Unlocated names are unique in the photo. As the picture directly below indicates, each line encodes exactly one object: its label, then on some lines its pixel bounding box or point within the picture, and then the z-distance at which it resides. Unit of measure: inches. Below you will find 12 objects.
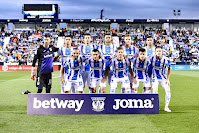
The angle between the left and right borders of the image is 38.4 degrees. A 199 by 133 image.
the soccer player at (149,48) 365.7
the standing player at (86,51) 377.5
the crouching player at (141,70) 342.6
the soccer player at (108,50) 370.3
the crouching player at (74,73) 334.3
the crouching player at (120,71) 340.5
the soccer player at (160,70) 337.1
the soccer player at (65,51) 377.4
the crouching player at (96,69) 345.0
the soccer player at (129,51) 371.2
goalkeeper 373.7
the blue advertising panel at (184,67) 1574.4
